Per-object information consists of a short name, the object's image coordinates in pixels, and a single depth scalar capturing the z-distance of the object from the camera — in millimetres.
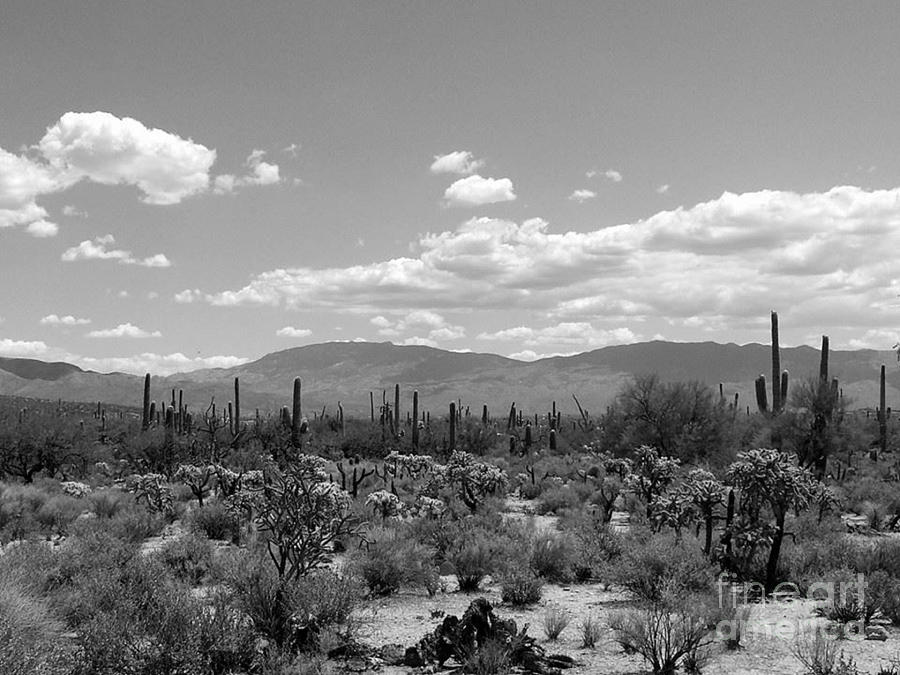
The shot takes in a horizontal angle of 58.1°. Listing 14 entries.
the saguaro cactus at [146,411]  43712
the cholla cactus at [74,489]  22500
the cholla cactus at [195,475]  23094
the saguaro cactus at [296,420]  41688
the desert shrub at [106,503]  20694
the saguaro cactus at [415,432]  47756
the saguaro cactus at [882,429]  43344
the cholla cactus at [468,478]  21859
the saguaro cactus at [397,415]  59094
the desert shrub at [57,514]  18822
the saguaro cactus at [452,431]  48144
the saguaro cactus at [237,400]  46650
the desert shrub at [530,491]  28453
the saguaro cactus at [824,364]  34050
